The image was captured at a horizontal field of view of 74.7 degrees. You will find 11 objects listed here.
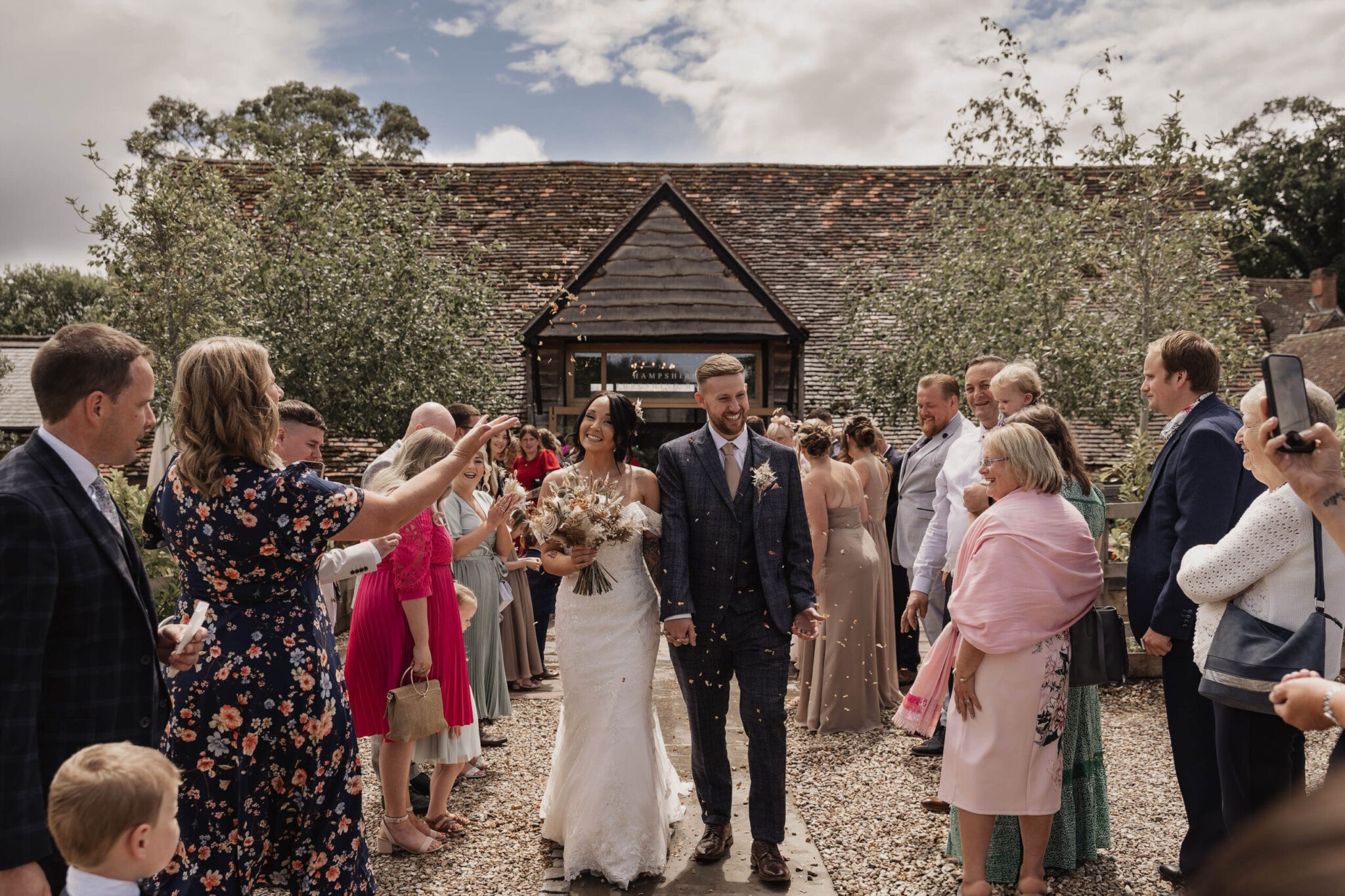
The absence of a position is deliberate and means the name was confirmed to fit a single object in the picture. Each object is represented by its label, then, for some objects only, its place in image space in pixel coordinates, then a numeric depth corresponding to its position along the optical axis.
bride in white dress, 4.19
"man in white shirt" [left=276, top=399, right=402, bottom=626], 3.91
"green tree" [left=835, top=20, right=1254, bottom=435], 11.12
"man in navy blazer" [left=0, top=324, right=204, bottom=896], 2.17
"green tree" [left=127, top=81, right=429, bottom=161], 31.94
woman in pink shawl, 3.81
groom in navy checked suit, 4.38
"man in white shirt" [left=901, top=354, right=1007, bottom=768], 5.64
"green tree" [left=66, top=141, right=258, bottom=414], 9.91
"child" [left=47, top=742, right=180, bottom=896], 1.96
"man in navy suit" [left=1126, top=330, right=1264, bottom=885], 3.90
